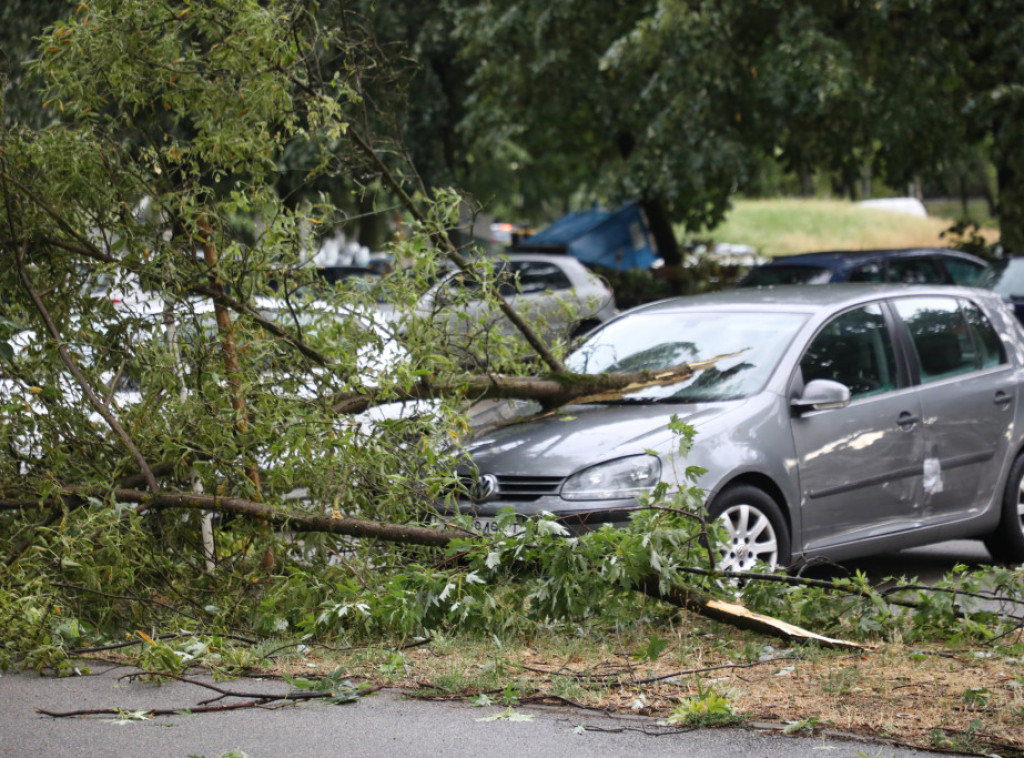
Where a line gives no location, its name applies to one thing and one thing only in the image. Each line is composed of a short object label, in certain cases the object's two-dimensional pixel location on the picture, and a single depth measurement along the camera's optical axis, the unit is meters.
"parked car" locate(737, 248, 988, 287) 29.06
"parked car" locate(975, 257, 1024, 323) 30.03
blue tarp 48.31
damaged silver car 12.48
